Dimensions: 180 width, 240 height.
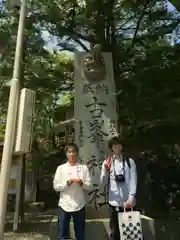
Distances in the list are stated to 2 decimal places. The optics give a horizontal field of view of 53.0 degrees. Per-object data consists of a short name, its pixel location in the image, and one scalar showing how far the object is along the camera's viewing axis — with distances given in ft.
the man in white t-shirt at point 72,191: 7.63
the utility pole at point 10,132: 6.83
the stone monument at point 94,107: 11.04
